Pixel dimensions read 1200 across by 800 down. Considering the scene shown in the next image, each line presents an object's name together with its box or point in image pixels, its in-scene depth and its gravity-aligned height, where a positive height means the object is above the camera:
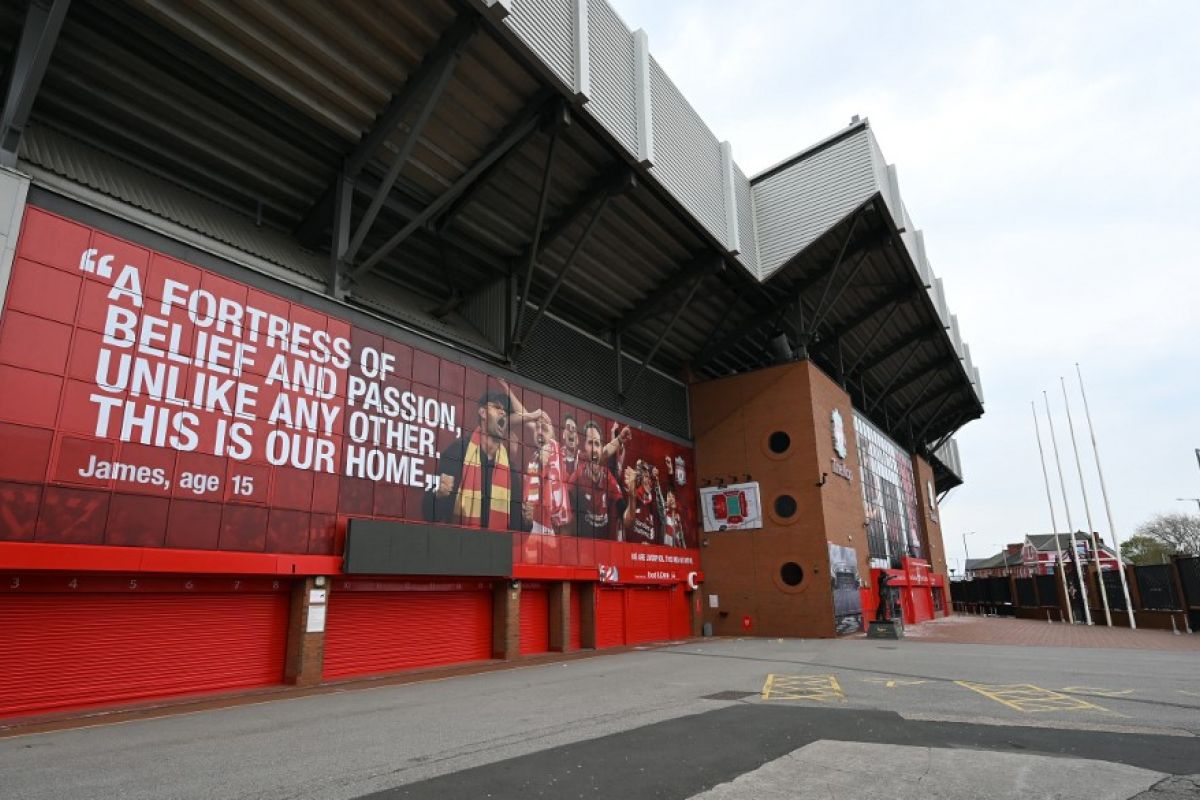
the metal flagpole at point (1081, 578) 40.47 -0.11
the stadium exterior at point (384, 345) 14.36 +7.27
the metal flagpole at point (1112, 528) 35.78 +2.57
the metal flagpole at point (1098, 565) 38.09 +0.58
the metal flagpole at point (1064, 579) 43.50 -0.17
